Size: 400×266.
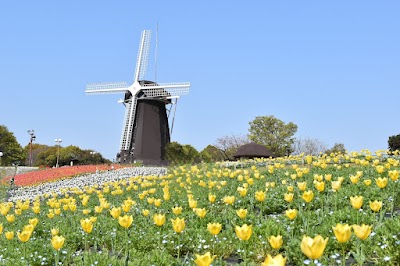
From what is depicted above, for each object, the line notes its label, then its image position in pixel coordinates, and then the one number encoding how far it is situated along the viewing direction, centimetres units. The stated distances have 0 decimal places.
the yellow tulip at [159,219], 443
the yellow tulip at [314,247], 238
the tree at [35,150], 7794
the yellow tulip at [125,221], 430
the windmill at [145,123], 4131
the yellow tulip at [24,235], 438
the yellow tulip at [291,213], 429
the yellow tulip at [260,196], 544
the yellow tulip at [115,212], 505
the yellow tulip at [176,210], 529
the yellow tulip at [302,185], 593
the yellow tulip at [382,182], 546
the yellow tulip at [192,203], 558
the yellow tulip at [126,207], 579
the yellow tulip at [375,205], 436
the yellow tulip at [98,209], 633
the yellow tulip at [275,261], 197
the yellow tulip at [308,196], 488
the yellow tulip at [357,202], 423
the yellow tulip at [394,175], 577
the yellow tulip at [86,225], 450
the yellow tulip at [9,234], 502
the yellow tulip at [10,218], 661
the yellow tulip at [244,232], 319
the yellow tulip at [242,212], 457
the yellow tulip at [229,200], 558
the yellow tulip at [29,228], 463
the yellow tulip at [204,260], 241
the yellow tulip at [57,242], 399
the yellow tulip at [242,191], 628
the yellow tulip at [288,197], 543
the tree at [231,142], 6878
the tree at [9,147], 6850
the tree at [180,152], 3806
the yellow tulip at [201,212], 486
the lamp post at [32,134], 5712
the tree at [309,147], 6830
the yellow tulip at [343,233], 288
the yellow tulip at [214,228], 376
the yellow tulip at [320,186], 569
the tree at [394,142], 3691
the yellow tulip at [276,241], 311
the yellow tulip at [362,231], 301
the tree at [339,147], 6193
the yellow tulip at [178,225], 388
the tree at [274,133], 6199
